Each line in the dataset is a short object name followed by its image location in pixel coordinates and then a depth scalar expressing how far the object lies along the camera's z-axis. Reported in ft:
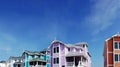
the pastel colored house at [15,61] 140.48
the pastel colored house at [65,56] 95.47
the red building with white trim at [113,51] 81.68
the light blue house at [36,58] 121.87
